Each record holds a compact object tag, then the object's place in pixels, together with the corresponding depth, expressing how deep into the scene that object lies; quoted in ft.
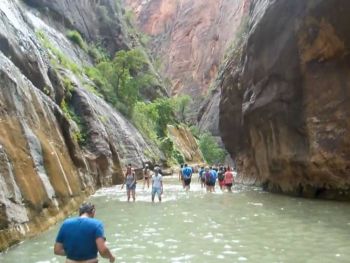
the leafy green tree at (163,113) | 173.88
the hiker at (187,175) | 83.34
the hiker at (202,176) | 91.81
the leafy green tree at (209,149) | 223.51
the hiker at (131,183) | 64.69
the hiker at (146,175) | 84.89
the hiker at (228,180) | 82.43
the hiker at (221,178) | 86.68
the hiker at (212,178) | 82.44
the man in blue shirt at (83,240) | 18.65
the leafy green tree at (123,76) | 132.77
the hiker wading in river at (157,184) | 63.16
